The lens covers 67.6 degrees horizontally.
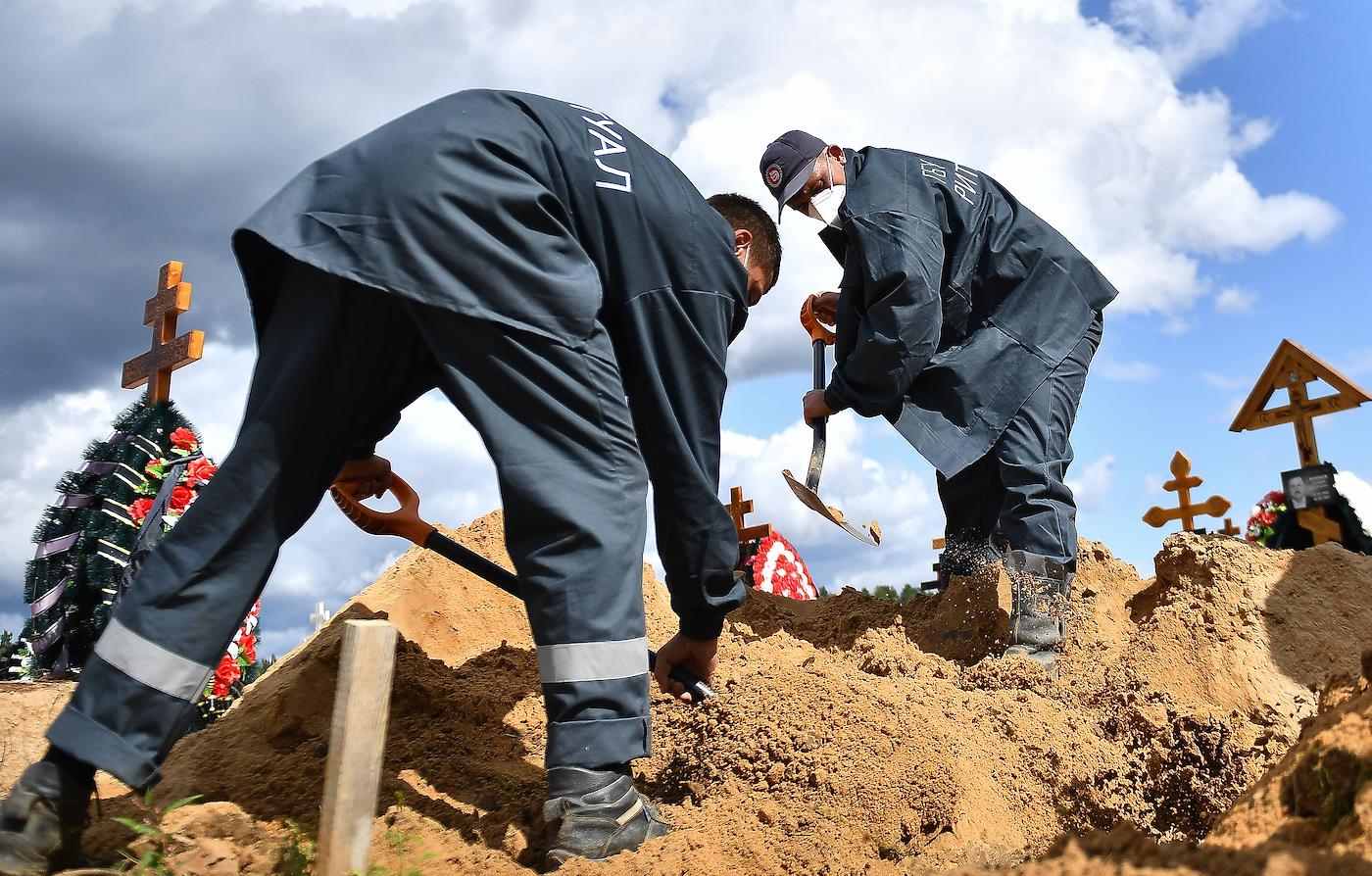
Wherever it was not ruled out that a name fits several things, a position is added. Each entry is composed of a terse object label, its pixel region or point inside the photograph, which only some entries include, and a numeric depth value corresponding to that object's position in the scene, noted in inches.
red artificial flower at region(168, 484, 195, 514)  165.9
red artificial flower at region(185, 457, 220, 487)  170.4
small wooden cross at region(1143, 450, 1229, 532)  280.8
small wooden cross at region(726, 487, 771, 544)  240.2
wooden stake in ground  59.0
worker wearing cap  126.7
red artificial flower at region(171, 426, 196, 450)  178.2
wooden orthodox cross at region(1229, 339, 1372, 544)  245.9
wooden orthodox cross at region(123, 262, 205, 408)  181.9
